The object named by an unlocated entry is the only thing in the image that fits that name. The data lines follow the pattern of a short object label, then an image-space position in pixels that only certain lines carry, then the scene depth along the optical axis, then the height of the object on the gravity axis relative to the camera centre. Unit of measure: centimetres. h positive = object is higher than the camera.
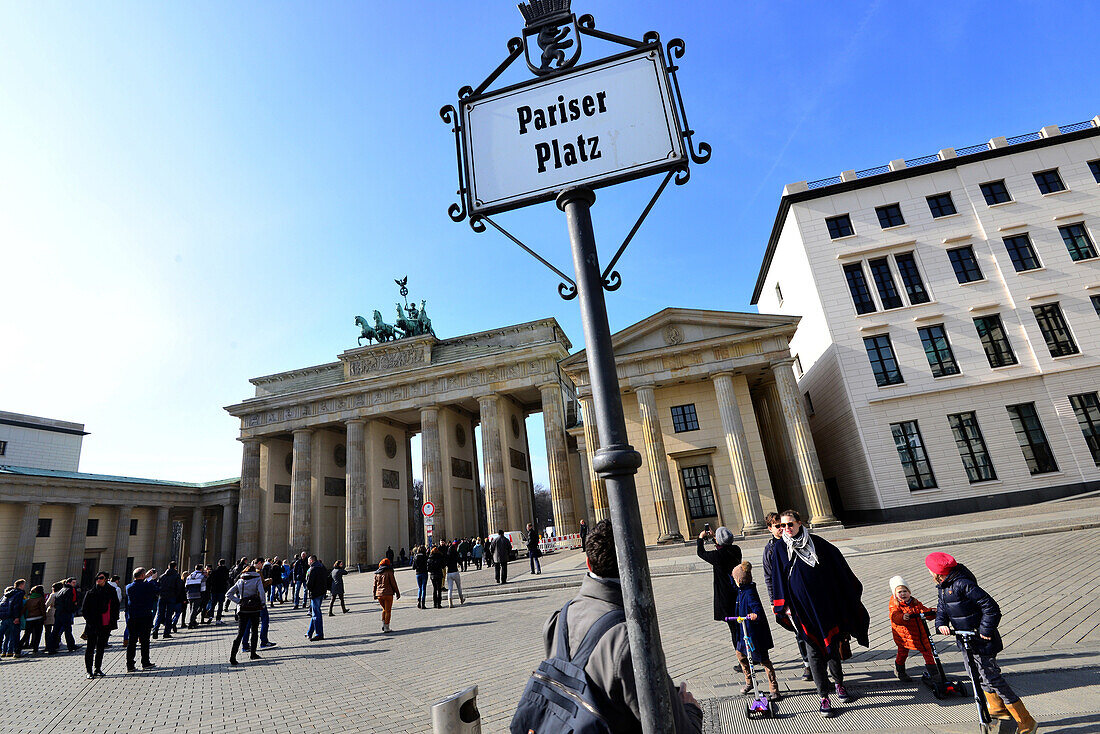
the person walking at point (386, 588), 1200 -114
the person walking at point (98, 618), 966 -78
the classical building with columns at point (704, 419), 2580 +403
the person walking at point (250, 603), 971 -87
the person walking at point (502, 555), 1708 -106
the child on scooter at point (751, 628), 501 -137
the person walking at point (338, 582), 1650 -118
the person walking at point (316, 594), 1165 -104
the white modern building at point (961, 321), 2267 +657
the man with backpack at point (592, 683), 175 -59
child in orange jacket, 477 -146
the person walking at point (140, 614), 963 -79
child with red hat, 379 -125
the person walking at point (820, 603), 459 -108
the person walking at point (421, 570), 1518 -105
